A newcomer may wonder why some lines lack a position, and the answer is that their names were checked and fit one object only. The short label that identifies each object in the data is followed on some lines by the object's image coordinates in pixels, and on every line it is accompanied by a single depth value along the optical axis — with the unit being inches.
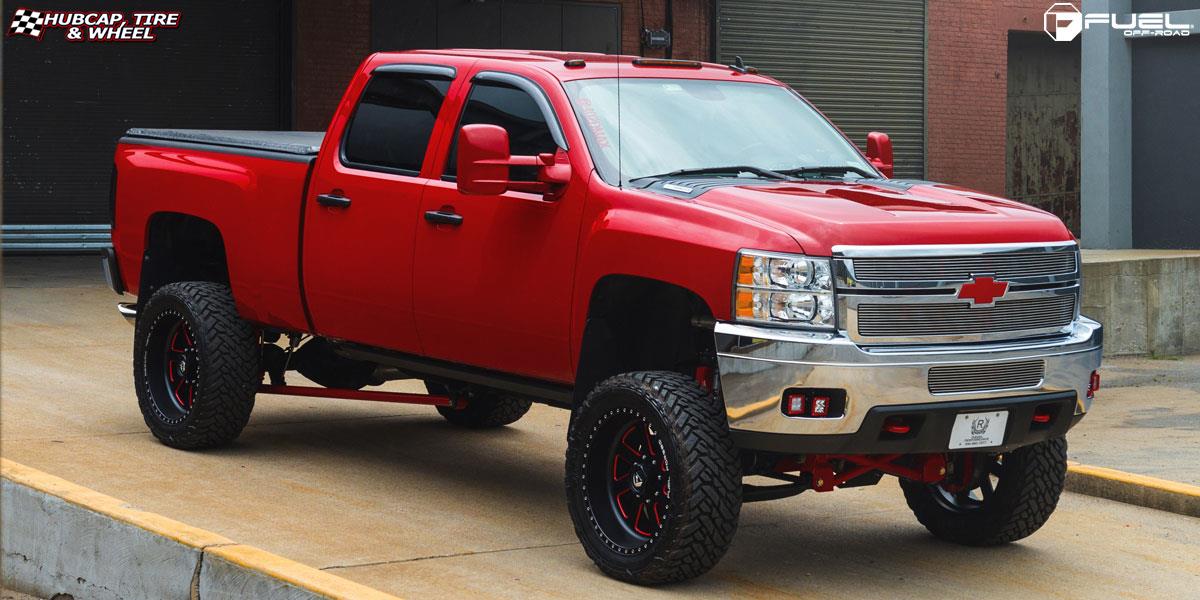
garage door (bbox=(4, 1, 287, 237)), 805.9
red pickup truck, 233.6
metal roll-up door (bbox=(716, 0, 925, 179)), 1031.6
